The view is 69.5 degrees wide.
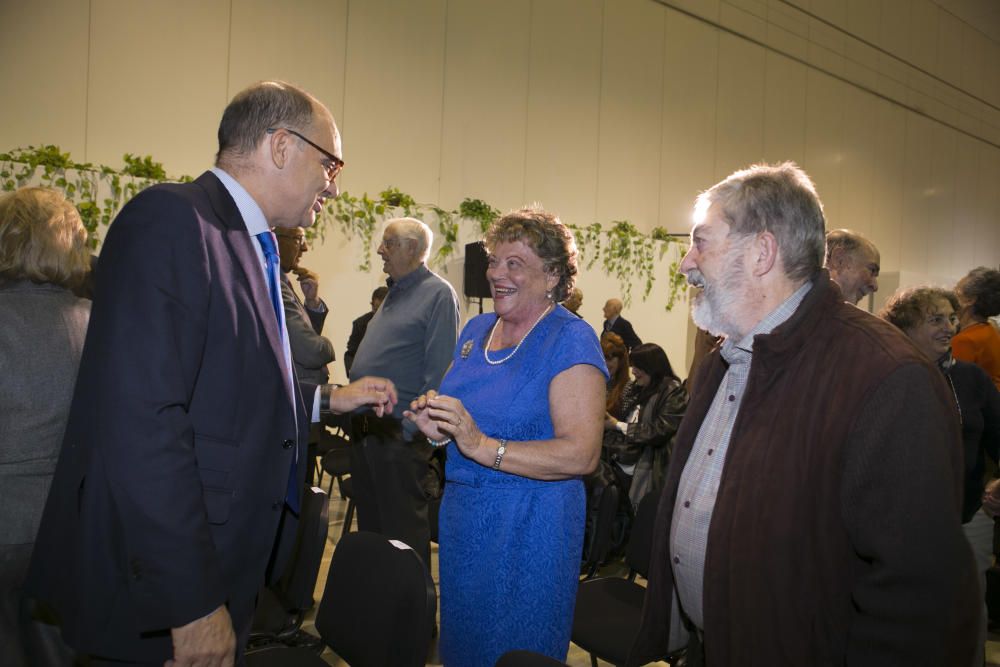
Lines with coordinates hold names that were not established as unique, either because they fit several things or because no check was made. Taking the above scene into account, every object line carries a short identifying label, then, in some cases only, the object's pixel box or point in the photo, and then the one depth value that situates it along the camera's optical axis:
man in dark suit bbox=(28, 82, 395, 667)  1.30
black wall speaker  7.55
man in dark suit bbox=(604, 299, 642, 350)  8.47
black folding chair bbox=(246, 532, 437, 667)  1.86
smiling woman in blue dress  2.15
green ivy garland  5.34
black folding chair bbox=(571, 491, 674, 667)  2.59
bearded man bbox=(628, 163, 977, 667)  1.24
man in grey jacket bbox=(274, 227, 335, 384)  3.54
